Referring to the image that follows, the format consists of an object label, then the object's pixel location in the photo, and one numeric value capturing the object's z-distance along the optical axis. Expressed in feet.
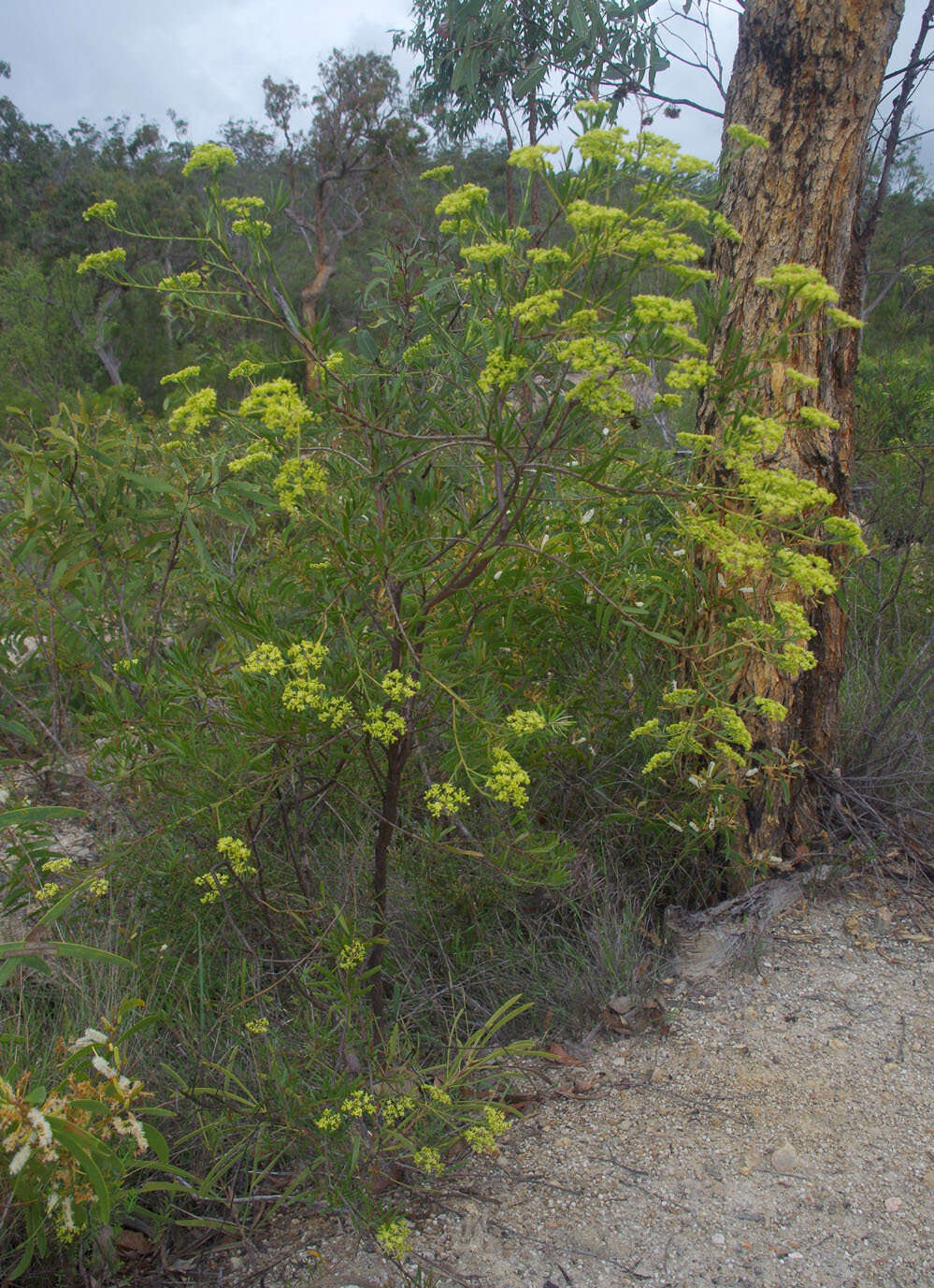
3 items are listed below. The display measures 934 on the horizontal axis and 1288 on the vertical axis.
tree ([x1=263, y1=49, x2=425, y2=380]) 63.46
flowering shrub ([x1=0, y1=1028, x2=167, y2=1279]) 3.91
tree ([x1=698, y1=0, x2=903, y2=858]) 8.18
